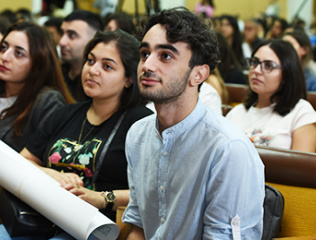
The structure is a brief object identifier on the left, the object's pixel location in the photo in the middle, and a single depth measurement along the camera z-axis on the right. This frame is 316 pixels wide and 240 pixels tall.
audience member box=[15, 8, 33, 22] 5.85
